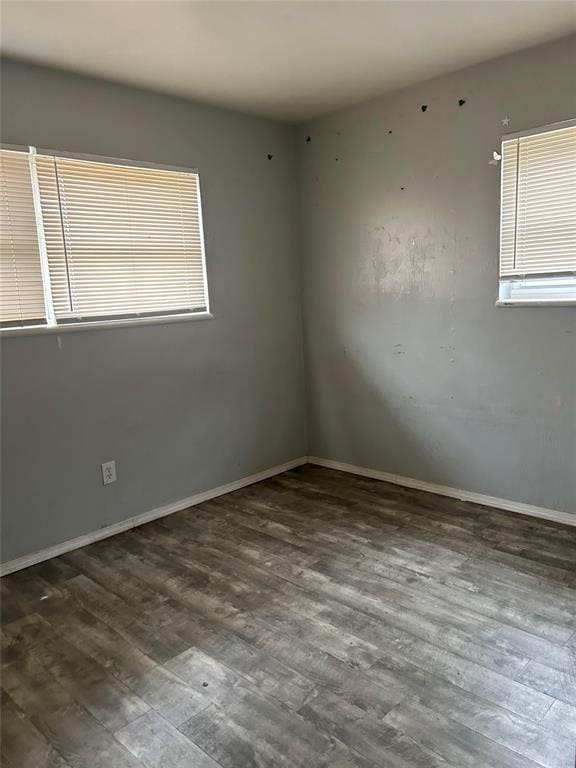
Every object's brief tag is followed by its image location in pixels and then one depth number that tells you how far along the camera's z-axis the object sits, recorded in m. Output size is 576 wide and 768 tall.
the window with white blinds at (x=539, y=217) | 2.69
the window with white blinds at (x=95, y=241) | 2.61
